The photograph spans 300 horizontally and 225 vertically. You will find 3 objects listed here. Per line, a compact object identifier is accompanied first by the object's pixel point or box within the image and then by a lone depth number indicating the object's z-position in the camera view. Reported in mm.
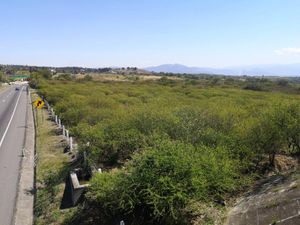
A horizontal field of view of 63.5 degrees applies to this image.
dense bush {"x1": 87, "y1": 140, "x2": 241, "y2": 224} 5842
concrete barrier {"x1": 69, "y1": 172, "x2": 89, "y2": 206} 8182
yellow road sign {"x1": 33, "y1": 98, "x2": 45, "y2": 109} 20748
